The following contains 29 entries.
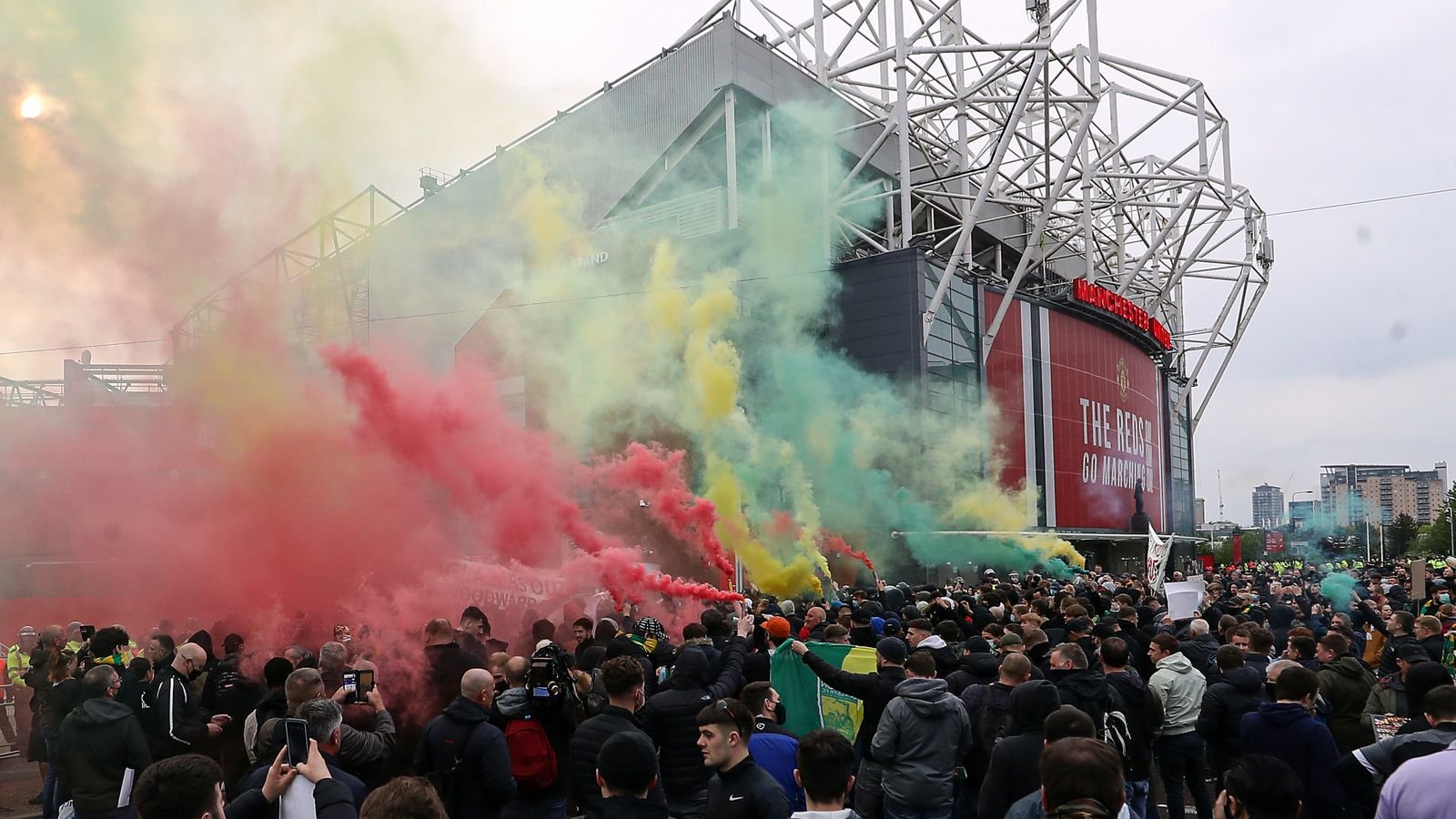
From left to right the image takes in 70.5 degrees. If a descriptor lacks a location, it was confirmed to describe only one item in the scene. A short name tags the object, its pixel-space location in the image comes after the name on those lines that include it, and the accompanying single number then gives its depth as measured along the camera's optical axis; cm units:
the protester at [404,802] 333
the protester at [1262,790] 379
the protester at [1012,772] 522
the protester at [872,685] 652
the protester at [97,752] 622
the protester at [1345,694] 742
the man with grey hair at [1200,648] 895
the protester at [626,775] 428
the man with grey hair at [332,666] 657
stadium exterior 3253
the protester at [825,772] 415
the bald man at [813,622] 985
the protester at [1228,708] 680
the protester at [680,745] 595
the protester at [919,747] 598
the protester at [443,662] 754
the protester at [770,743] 579
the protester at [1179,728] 793
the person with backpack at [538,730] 610
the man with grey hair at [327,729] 484
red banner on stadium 4081
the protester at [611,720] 555
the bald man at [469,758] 574
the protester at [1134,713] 700
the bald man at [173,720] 729
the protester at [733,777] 448
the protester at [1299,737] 566
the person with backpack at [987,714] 651
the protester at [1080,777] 331
